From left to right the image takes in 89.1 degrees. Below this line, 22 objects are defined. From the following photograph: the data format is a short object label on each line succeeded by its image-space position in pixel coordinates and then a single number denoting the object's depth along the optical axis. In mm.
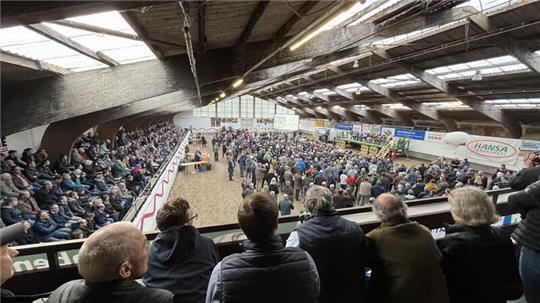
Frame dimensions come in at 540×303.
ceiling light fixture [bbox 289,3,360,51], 3735
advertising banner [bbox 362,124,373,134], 23344
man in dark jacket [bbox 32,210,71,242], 4804
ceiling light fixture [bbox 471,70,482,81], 9322
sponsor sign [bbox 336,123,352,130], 25792
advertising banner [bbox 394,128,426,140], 18984
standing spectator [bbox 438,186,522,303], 1544
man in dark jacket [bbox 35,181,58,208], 5668
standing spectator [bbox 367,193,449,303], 1492
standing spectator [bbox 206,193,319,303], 1144
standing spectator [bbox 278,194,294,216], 7210
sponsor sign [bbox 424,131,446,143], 17659
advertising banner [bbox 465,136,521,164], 13234
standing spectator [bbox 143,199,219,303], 1448
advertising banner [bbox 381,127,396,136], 21078
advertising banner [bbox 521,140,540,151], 12193
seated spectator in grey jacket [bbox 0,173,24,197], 4988
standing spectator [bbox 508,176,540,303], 1810
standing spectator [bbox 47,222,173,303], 968
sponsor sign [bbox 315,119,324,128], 30161
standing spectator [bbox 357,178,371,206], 8750
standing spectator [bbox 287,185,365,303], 1574
